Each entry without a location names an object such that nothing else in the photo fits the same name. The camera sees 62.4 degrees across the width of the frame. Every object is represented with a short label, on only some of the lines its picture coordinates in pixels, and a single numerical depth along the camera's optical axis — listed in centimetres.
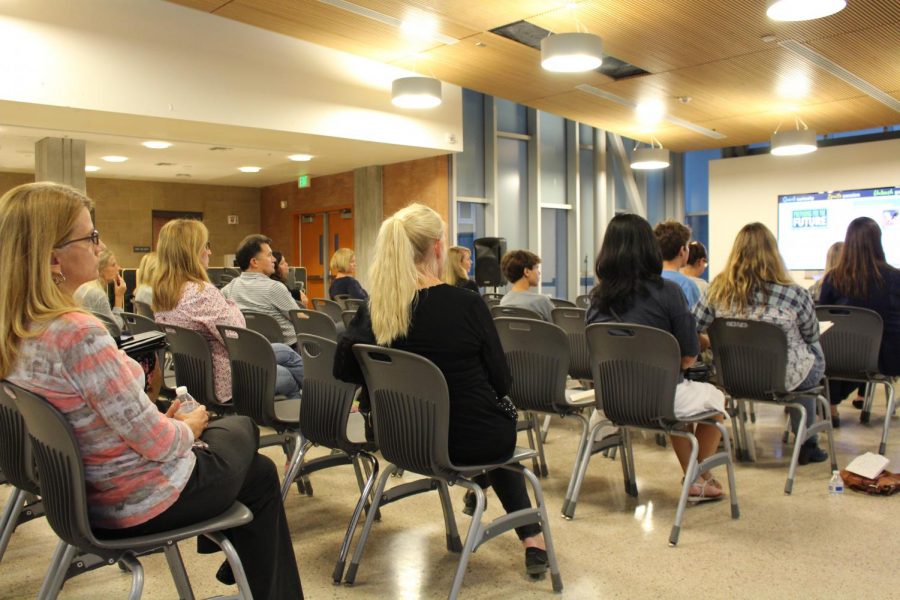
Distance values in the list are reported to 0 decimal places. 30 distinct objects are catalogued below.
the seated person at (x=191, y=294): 352
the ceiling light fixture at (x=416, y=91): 753
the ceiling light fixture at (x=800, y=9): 480
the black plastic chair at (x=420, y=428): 233
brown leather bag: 353
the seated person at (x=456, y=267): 589
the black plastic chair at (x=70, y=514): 166
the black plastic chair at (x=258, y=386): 311
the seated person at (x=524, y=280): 470
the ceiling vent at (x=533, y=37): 682
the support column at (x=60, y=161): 859
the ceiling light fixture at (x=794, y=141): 934
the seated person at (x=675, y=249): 413
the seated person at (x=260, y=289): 460
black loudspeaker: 950
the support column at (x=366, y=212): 1117
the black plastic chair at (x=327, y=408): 281
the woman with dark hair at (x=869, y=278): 457
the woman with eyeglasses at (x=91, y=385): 166
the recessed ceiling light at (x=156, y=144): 877
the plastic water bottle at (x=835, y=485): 362
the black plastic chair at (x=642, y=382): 306
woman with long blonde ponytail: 241
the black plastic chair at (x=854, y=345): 425
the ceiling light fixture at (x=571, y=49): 584
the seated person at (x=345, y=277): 691
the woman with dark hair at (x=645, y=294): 320
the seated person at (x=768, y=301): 374
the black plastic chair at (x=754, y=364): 360
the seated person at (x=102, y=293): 445
